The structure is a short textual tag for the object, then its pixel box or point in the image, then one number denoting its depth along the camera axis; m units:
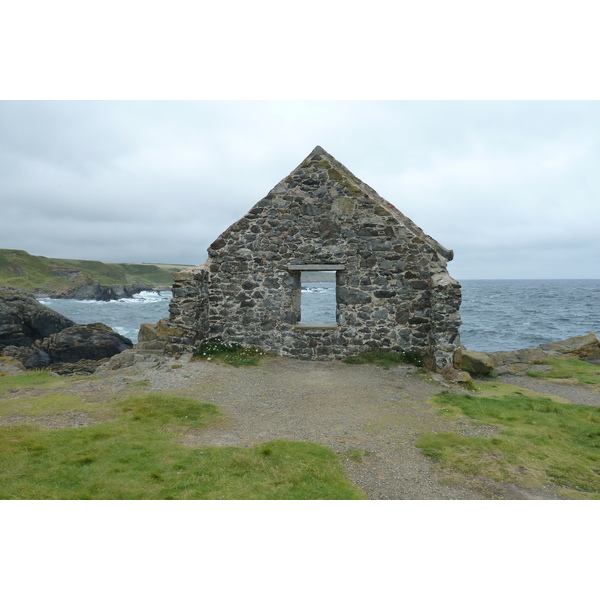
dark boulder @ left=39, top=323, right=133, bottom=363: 17.33
